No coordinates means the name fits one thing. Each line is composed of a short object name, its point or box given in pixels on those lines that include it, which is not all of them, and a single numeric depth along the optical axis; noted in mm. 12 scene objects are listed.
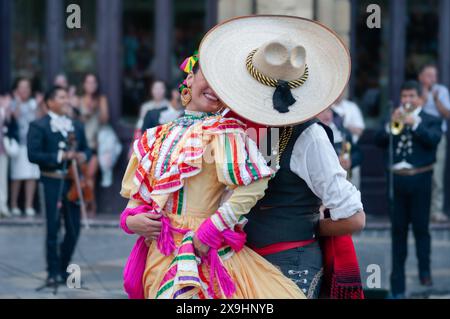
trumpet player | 9156
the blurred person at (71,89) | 11969
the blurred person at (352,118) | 11830
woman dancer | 4539
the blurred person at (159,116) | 9547
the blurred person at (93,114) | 12766
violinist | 9148
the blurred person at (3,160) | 12555
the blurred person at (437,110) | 12195
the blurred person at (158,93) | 12430
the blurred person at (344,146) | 8883
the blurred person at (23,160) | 12789
